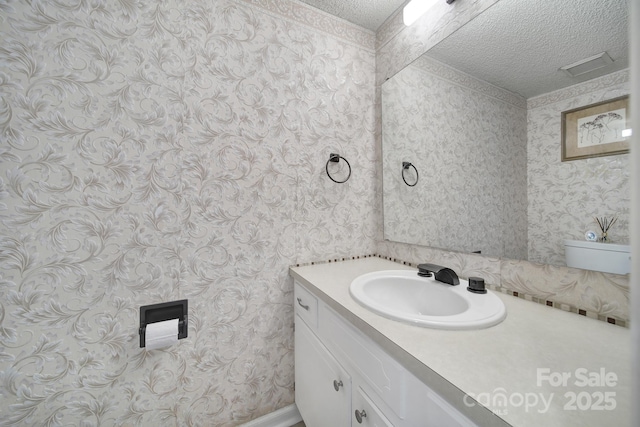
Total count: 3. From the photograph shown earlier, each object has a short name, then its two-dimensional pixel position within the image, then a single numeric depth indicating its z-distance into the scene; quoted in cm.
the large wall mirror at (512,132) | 69
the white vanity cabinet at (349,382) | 54
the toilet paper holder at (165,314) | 96
